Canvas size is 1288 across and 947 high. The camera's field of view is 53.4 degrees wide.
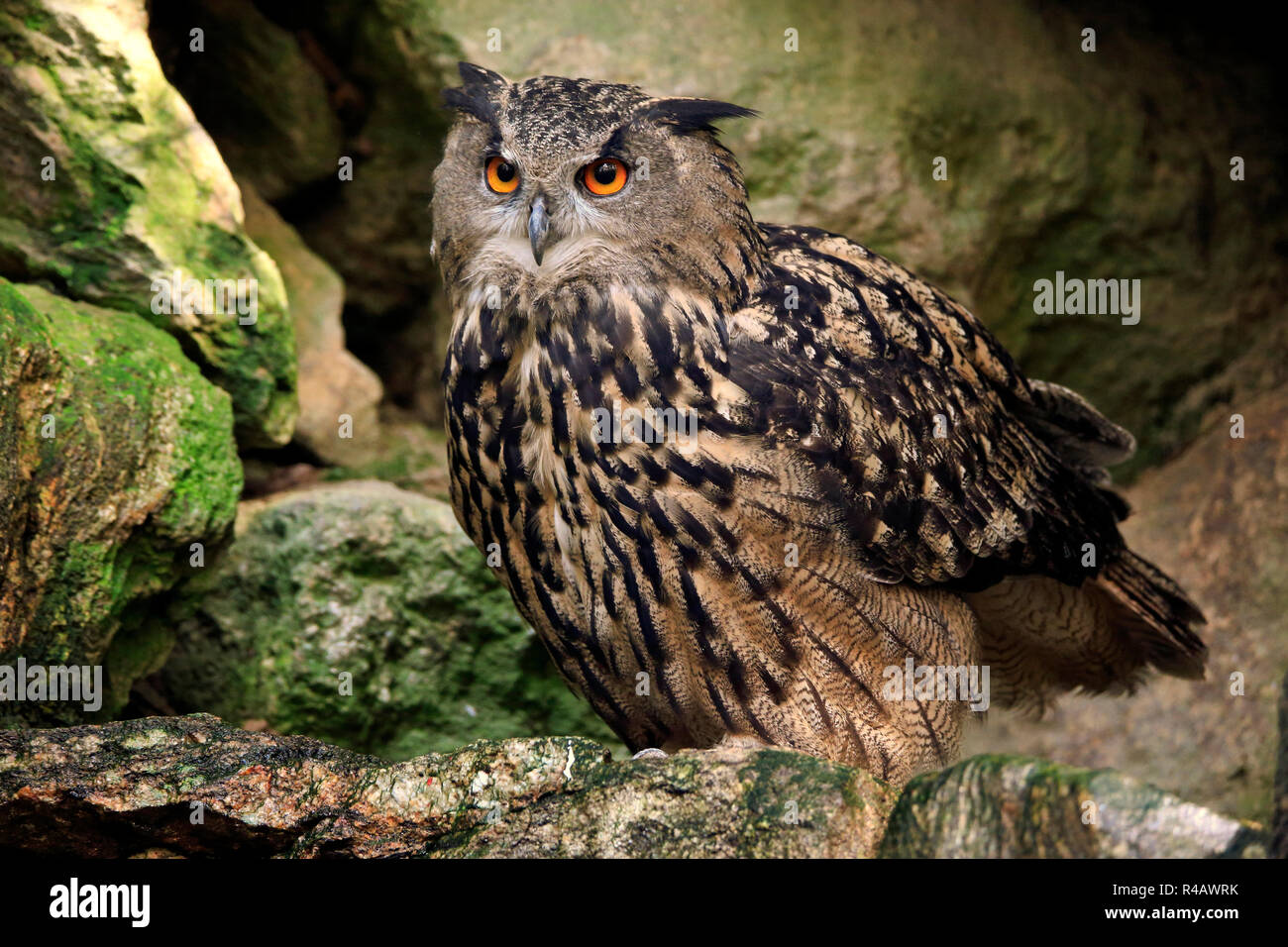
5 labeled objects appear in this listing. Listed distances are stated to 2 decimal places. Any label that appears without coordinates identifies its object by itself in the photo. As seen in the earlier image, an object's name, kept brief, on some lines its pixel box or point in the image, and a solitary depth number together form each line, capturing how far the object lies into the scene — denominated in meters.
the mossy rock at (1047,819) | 1.93
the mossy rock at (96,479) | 2.86
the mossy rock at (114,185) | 3.46
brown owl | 2.78
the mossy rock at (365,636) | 3.88
